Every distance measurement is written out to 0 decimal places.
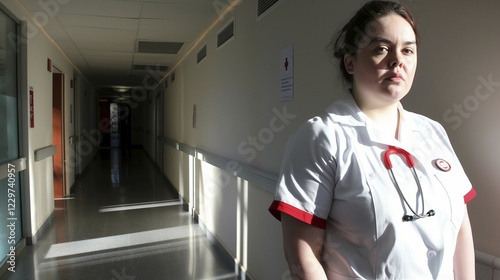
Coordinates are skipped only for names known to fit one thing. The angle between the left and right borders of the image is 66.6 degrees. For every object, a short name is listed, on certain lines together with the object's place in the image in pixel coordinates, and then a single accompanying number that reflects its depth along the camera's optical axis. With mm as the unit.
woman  950
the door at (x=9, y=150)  3689
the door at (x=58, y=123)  7074
